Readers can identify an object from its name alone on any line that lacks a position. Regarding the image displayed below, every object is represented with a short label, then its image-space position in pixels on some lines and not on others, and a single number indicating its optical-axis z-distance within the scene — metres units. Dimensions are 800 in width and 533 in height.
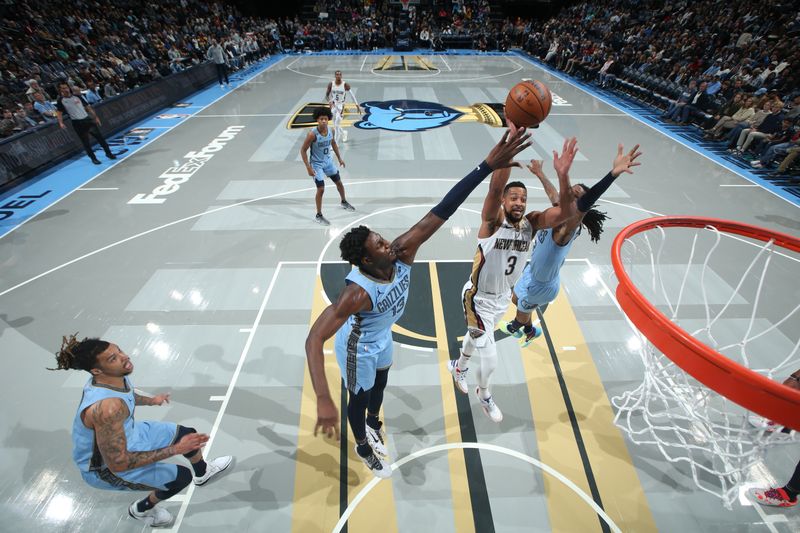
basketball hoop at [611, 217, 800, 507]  2.27
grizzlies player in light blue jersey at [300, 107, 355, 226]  6.62
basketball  3.61
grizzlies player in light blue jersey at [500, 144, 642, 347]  3.70
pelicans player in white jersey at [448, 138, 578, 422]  3.39
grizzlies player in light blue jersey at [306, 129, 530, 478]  2.36
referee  8.66
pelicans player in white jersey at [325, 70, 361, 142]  9.95
